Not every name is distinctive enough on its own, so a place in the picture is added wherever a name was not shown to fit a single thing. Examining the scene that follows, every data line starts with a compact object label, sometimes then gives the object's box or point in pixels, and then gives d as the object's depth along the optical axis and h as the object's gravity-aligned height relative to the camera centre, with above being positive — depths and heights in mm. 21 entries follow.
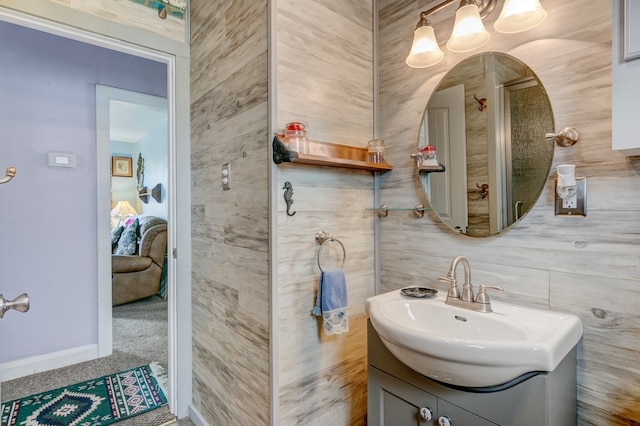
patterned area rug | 1848 -1184
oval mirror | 1156 +272
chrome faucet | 1145 -312
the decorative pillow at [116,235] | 4312 -312
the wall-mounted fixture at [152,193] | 4852 +308
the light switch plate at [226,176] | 1565 +176
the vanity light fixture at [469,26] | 1069 +669
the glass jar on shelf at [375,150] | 1543 +293
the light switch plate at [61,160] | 2395 +398
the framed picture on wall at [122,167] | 6117 +883
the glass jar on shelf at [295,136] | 1228 +291
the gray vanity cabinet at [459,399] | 849 -574
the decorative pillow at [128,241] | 4088 -376
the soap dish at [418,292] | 1316 -340
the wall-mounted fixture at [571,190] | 1027 +65
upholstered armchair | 3686 -638
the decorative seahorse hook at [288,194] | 1293 +71
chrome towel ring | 1405 -125
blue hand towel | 1334 -388
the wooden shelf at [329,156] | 1214 +226
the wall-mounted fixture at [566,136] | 1048 +246
